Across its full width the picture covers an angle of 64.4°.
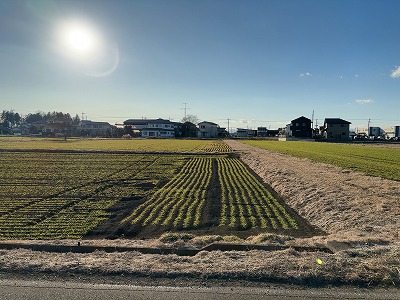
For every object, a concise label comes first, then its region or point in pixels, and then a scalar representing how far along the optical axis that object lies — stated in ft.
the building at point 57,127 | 386.28
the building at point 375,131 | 468.75
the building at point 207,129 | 450.71
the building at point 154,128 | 402.52
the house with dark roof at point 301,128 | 367.66
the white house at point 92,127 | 442.50
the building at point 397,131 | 418.47
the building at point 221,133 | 478.67
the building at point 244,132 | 511.44
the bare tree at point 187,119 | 529.81
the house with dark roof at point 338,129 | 341.62
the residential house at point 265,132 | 504.63
